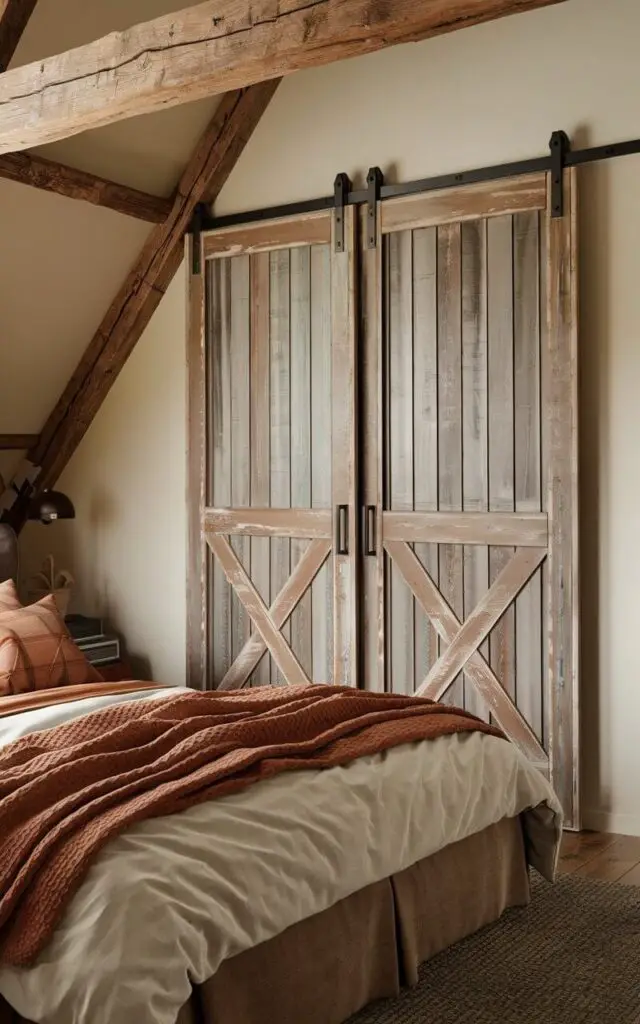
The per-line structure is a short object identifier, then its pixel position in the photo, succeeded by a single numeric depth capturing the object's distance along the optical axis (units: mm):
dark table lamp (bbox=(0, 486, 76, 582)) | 4867
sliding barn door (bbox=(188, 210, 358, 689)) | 4672
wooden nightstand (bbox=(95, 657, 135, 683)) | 5160
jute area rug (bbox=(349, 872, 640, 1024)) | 2770
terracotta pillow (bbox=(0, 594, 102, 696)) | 3818
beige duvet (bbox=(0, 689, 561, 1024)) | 2092
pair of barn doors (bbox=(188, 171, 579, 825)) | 4207
